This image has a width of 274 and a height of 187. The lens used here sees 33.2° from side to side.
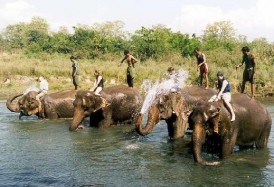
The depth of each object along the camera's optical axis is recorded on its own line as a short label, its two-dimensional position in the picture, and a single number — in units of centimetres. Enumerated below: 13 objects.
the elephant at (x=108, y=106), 1379
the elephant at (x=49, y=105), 1658
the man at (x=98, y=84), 1446
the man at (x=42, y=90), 1676
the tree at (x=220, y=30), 7988
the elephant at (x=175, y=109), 1100
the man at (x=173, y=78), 1195
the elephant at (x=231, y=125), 911
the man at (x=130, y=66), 1689
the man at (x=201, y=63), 1609
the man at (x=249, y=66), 1325
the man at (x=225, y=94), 980
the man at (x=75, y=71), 1972
